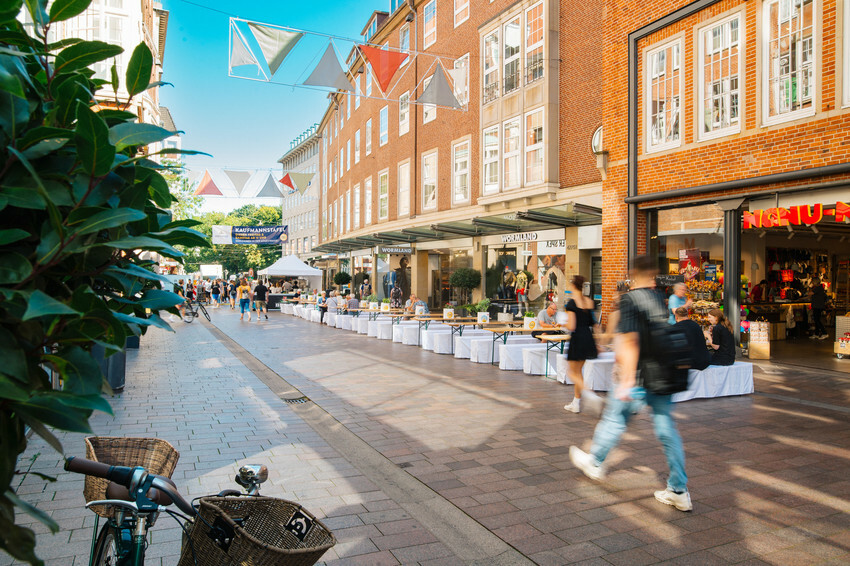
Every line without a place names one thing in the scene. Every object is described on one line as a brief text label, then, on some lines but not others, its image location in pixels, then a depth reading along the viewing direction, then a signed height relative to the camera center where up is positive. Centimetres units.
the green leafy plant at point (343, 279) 3422 +6
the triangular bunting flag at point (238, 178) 2761 +477
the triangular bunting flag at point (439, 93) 1570 +494
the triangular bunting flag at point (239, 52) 1274 +490
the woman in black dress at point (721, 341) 914 -95
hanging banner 4612 +358
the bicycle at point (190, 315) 2533 -147
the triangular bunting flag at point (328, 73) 1350 +471
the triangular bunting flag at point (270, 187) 2817 +438
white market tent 3011 +57
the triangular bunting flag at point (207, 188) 2688 +421
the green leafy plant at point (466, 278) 2345 +7
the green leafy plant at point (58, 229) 117 +11
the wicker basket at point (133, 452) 280 -81
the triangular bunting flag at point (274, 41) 1253 +505
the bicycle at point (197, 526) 195 -88
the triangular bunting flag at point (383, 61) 1431 +527
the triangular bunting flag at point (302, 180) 2791 +472
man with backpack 460 -75
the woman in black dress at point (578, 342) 797 -84
